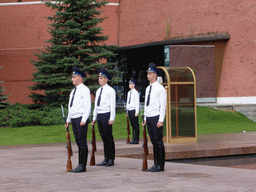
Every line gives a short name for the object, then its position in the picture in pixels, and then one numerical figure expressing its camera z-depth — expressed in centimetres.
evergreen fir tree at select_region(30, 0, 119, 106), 2105
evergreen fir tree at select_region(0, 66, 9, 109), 2184
